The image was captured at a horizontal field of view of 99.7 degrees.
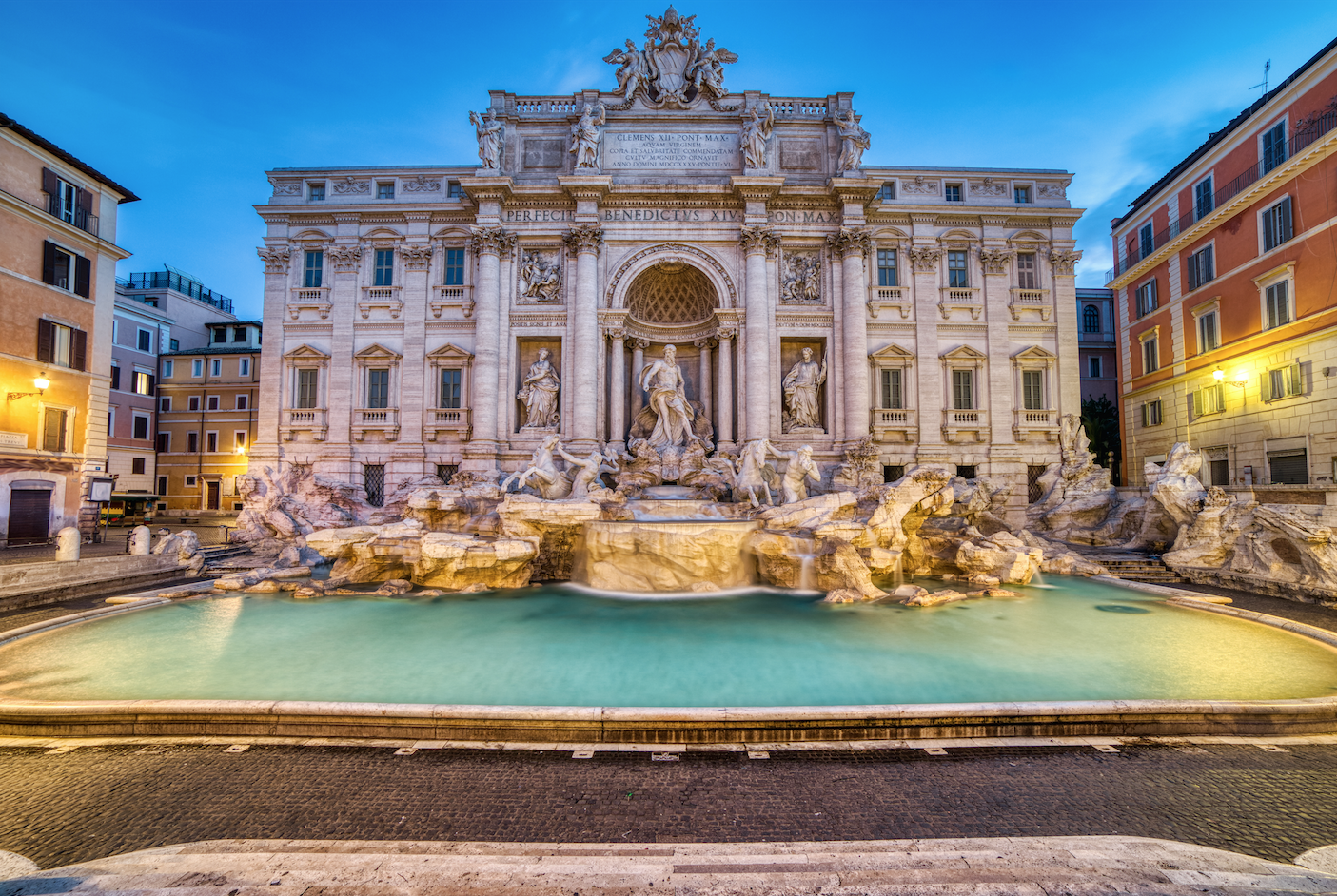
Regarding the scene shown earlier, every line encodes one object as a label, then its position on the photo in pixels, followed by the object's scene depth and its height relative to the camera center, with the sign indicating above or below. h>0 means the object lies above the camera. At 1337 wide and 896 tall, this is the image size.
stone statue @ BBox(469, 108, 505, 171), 20.14 +11.70
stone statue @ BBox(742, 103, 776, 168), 19.98 +11.52
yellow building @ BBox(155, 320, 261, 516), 33.41 +2.72
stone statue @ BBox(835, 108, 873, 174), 20.12 +11.80
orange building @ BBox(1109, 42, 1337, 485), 17.14 +6.22
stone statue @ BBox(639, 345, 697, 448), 18.70 +2.09
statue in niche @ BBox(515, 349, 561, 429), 20.14 +2.52
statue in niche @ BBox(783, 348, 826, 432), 20.25 +2.68
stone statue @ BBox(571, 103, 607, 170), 19.95 +11.71
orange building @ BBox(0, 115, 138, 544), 17.64 +4.55
